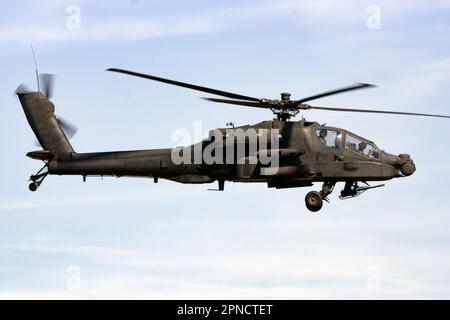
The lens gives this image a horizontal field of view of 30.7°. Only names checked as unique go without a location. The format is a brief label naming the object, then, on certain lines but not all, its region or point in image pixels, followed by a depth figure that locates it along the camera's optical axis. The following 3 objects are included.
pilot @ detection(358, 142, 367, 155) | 33.19
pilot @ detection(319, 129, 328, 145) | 32.97
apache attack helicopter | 32.38
